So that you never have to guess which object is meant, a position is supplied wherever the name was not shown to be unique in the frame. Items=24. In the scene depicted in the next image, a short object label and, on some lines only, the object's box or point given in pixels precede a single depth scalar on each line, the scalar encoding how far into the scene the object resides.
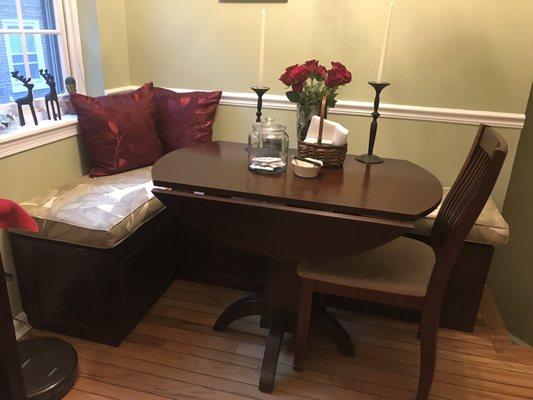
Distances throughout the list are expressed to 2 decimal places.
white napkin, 1.79
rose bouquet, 1.78
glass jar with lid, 1.77
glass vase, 1.86
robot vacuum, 1.60
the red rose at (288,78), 1.82
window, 2.00
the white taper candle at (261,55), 1.98
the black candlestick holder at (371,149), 1.93
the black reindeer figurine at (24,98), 1.99
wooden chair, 1.50
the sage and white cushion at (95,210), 1.75
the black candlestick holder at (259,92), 1.99
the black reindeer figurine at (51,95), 2.16
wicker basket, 1.77
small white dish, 1.70
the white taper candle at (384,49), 1.84
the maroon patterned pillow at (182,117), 2.44
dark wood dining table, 1.47
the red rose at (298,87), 1.84
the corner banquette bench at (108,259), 1.78
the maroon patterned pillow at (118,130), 2.15
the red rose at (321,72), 1.83
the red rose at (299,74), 1.81
